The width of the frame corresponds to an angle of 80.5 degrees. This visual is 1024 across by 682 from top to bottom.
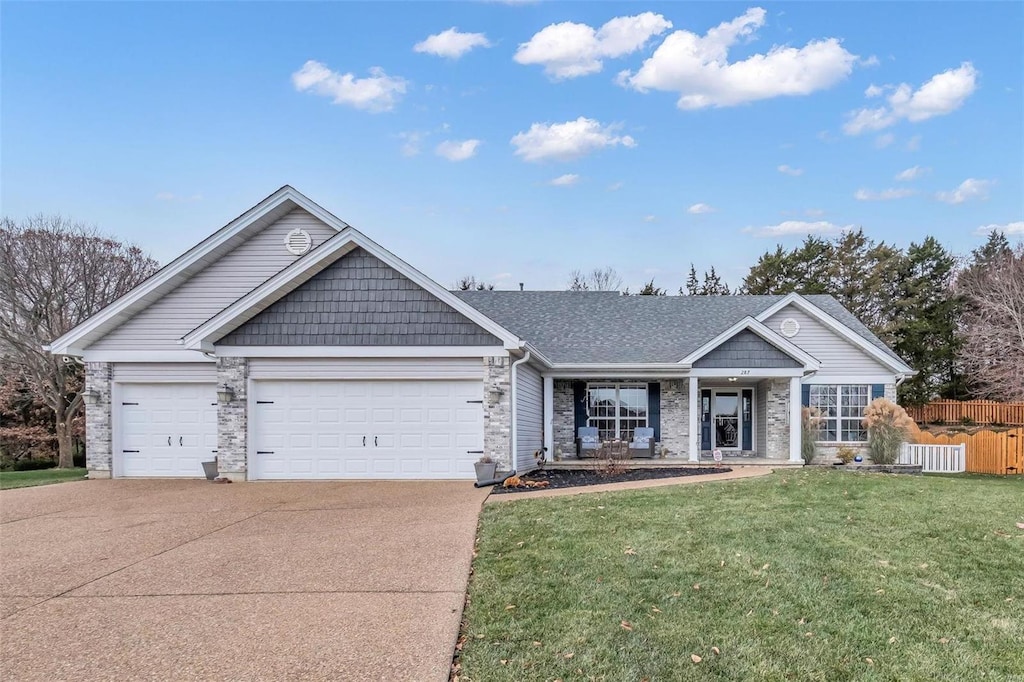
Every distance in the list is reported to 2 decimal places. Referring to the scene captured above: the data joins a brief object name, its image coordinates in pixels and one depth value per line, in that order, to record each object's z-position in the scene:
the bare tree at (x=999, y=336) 27.58
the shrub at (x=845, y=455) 15.73
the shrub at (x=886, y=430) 15.53
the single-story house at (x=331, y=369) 11.71
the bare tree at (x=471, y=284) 43.41
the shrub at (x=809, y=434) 15.91
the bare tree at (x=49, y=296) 20.83
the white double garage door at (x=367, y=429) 11.83
